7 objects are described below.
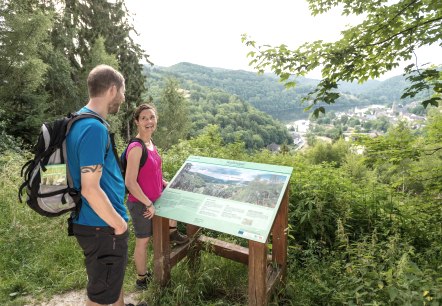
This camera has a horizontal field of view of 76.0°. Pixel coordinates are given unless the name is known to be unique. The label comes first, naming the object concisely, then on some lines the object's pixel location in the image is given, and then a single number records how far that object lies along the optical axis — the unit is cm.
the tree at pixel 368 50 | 346
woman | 256
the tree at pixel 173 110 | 3469
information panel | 227
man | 174
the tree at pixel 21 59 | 1458
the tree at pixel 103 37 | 2080
